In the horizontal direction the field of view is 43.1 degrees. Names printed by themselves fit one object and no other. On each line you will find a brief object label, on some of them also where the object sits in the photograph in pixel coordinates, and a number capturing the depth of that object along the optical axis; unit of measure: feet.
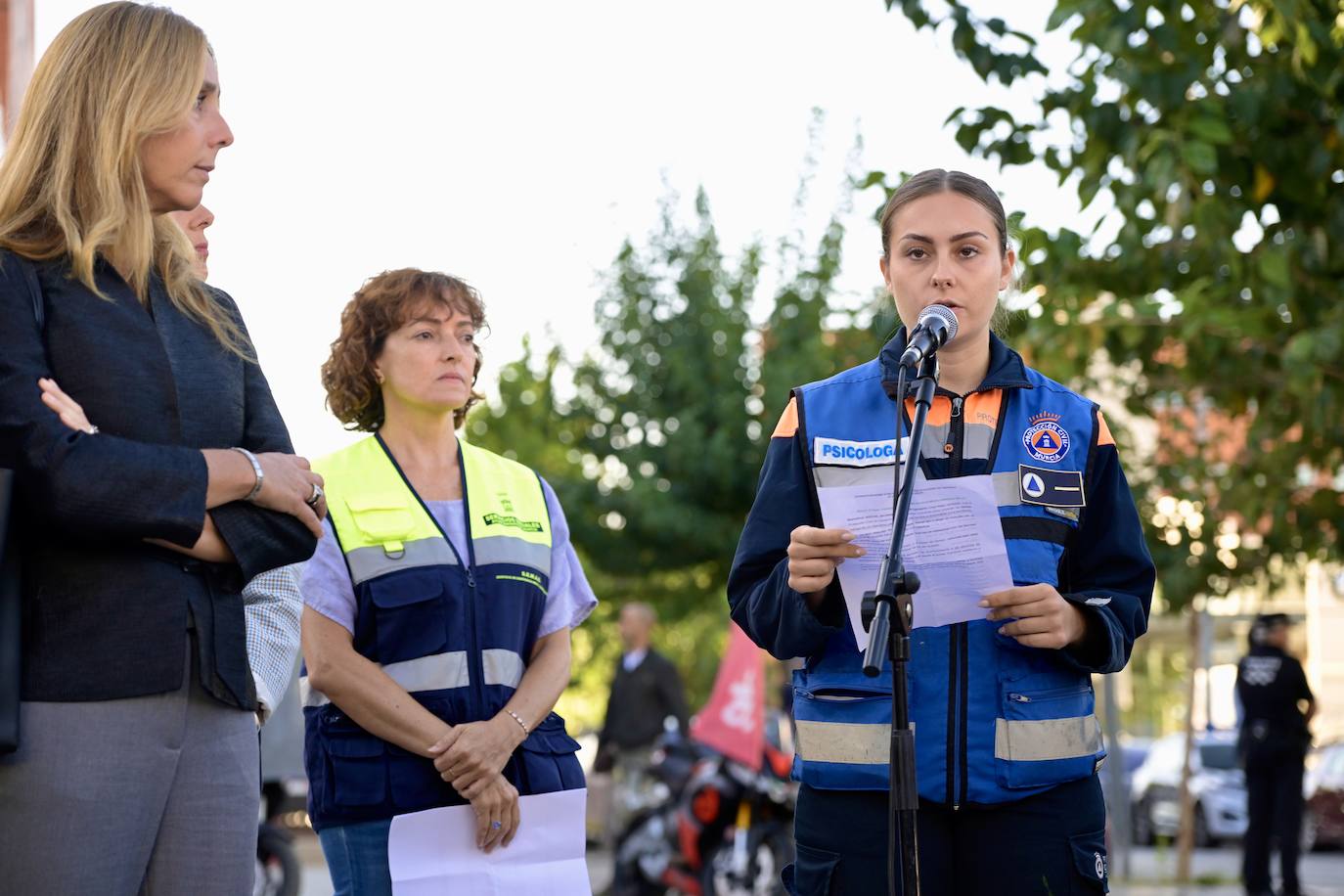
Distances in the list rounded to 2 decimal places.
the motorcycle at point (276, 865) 34.04
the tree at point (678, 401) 61.82
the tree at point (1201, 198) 23.68
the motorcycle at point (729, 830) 36.47
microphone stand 9.25
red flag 37.14
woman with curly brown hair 12.73
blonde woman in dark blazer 8.70
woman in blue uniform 10.34
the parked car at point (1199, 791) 70.28
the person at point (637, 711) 49.21
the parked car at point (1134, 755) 98.48
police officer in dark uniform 43.75
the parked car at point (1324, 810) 67.77
